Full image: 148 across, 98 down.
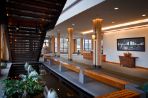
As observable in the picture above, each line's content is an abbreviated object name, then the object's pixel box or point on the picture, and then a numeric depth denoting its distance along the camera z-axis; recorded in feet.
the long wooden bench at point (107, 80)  10.32
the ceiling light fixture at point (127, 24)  19.47
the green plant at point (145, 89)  8.43
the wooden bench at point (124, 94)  7.33
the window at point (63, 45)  66.78
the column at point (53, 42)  51.27
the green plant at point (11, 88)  5.32
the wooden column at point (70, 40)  32.80
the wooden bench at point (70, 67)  14.98
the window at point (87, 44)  67.90
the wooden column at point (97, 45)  21.76
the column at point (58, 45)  43.28
